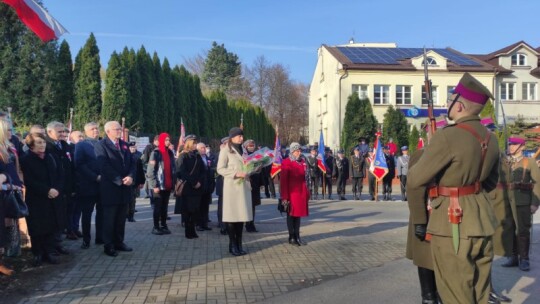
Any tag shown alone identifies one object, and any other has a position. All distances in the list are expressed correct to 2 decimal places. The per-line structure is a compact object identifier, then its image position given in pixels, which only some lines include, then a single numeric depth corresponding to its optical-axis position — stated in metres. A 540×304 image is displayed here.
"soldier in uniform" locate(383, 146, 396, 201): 19.00
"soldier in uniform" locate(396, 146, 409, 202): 18.36
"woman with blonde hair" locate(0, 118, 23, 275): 5.98
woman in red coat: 8.66
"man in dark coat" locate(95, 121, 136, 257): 7.61
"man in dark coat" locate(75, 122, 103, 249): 8.23
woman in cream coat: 7.80
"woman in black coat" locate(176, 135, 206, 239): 9.24
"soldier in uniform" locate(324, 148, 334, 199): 18.98
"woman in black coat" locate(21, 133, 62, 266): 6.96
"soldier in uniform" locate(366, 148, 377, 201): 19.14
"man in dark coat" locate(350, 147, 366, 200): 18.94
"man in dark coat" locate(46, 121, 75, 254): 7.52
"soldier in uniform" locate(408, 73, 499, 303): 3.67
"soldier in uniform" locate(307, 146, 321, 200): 18.61
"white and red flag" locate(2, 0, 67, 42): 7.39
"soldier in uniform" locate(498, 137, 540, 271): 7.13
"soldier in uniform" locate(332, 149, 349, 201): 19.17
